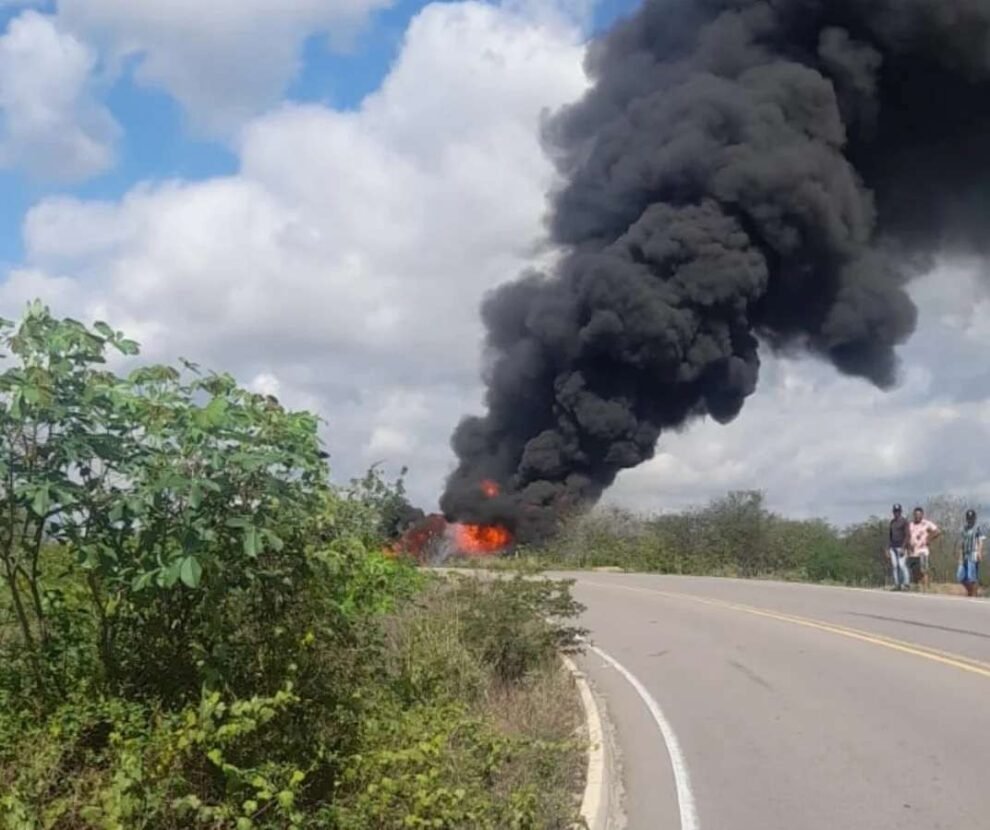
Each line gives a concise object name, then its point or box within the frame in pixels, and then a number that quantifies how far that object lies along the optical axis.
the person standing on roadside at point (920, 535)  22.07
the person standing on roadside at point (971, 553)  20.73
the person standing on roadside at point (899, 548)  22.06
